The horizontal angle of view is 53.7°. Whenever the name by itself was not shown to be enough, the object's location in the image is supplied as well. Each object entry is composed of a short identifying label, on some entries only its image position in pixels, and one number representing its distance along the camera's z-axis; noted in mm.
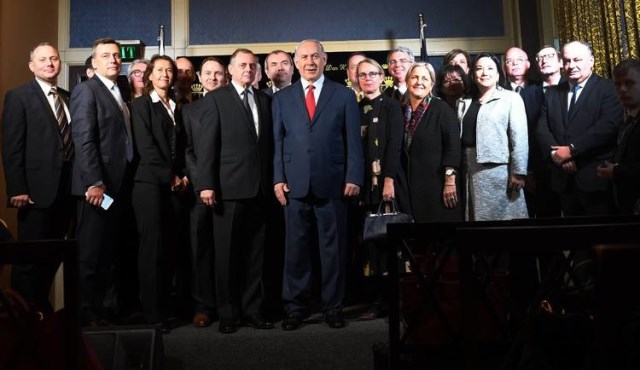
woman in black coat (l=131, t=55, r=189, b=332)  3133
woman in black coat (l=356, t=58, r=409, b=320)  3305
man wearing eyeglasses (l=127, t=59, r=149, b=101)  3840
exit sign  5828
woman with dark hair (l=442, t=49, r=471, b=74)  3781
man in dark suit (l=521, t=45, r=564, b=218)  3635
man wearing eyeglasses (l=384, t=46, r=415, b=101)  3799
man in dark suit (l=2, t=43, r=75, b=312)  3119
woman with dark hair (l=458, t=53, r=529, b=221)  3357
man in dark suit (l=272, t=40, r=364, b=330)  3064
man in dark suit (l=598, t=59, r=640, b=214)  2949
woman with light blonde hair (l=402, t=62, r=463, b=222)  3344
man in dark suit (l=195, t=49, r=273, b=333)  3111
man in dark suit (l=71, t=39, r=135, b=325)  3033
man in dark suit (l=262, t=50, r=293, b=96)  3828
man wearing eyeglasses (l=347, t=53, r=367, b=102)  3957
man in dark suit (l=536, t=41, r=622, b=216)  3311
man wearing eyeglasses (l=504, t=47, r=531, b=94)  3807
